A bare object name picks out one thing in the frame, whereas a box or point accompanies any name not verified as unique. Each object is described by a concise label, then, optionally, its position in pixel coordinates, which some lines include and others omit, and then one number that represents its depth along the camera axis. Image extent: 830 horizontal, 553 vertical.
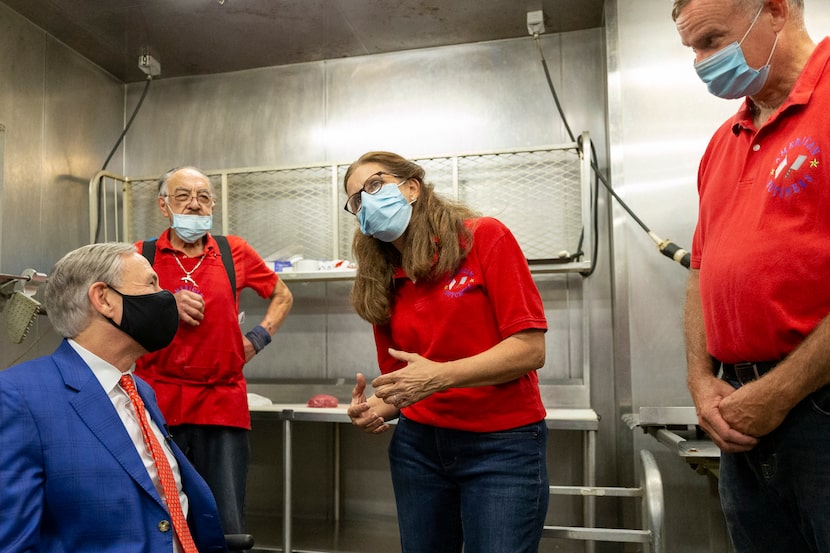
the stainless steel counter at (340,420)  2.81
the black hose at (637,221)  2.89
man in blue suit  1.26
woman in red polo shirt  1.38
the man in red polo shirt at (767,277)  1.08
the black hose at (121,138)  3.87
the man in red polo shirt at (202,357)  2.37
